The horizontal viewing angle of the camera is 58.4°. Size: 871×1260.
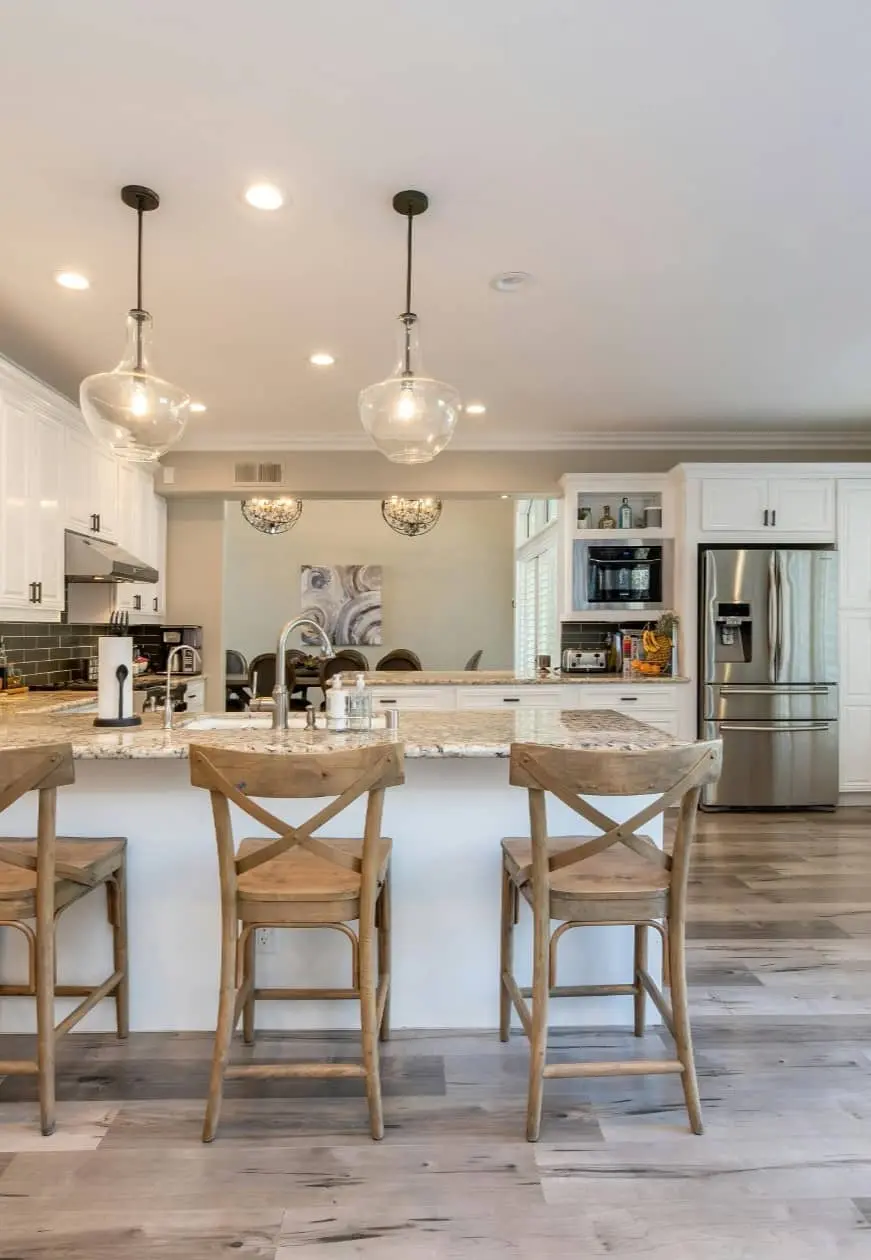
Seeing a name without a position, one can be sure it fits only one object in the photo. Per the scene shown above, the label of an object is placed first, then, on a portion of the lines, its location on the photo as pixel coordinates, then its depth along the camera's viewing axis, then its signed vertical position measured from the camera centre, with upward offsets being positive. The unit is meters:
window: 7.20 +0.28
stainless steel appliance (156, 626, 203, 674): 6.00 -0.05
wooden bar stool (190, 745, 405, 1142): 1.70 -0.59
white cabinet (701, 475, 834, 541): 5.31 +0.90
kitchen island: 2.32 -0.81
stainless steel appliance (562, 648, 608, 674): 5.82 -0.20
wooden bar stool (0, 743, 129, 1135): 1.76 -0.61
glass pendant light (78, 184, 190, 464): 2.29 +0.69
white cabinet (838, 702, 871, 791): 5.36 -0.76
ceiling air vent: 5.65 +1.16
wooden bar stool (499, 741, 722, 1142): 1.76 -0.60
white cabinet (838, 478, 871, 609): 5.32 +0.67
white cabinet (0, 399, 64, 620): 3.75 +0.60
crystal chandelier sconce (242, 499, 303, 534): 7.25 +1.13
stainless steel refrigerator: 5.15 -0.29
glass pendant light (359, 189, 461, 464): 2.37 +0.71
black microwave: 5.70 +0.44
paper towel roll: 2.54 -0.16
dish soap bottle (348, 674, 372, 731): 2.45 -0.24
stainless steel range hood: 4.40 +0.40
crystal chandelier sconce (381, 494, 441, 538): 7.43 +1.16
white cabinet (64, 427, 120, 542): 4.48 +0.88
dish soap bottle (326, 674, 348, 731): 2.46 -0.24
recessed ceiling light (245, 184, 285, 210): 2.46 +1.41
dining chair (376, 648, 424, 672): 7.49 -0.26
